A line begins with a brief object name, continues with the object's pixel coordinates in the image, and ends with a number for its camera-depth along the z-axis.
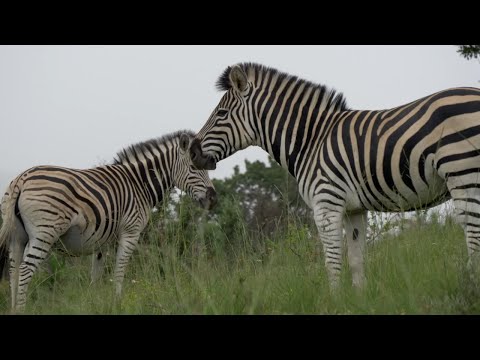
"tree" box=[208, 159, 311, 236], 27.31
